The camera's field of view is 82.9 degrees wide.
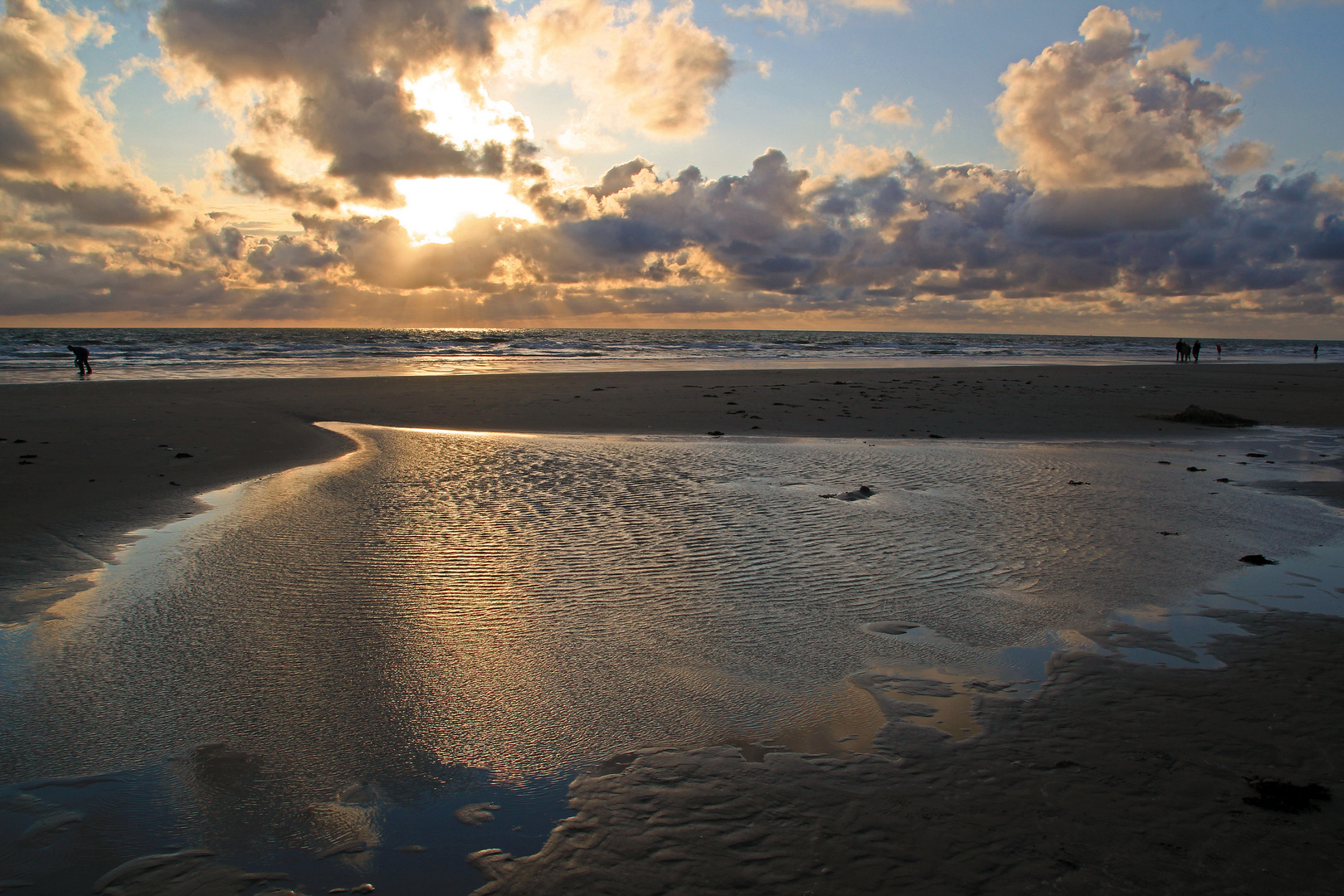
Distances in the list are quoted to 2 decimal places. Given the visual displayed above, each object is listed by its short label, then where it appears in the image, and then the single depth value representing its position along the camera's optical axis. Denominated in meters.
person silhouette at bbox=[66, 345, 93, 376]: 29.62
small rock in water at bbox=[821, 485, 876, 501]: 9.11
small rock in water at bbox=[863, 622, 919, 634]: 5.15
